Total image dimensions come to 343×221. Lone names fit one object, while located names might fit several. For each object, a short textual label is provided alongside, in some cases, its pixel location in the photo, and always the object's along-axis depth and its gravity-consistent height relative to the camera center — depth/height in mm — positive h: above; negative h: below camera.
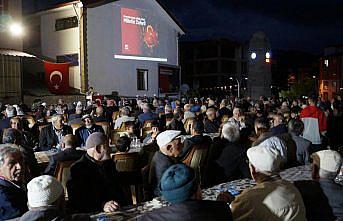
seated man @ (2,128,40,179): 5927 -708
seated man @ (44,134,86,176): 5559 -752
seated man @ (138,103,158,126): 10862 -538
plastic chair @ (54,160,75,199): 5043 -886
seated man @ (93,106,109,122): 10633 -526
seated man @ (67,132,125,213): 4406 -878
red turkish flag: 24641 +1013
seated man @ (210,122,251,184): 5734 -869
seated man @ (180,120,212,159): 6508 -692
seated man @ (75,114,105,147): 8602 -678
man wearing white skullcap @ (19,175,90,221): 2807 -687
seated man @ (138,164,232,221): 2584 -655
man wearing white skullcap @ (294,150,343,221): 3529 -799
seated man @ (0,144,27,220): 3623 -768
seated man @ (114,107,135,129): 10352 -557
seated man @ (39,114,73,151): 8500 -755
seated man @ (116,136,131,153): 6074 -684
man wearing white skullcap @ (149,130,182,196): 4836 -684
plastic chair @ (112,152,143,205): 5703 -1032
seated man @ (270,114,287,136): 7273 -569
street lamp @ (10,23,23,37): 22672 +3462
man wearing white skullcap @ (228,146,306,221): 2973 -734
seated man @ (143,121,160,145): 7609 -731
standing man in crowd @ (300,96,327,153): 9023 -637
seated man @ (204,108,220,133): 10047 -671
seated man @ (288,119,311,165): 6421 -736
